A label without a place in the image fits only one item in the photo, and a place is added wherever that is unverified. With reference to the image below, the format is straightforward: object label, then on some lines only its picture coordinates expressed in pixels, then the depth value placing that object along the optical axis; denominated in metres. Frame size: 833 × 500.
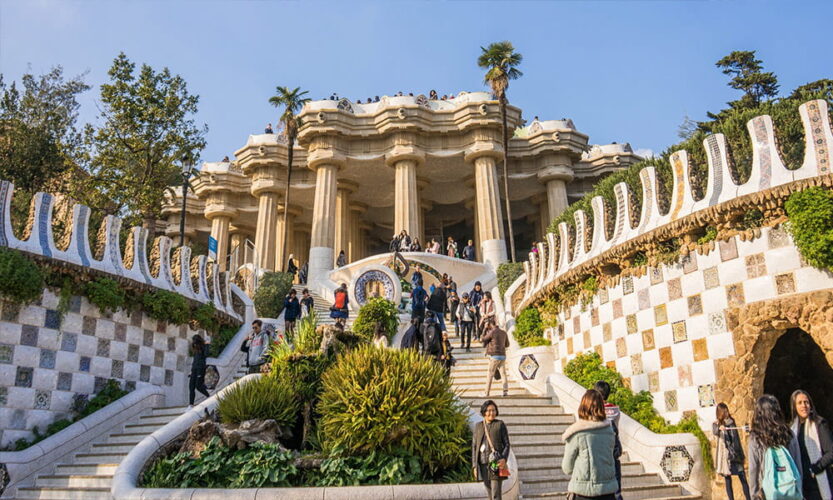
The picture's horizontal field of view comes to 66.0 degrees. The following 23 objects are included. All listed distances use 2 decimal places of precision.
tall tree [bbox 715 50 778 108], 28.17
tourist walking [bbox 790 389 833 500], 5.32
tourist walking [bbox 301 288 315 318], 18.85
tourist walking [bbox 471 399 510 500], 7.32
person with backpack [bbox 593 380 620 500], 6.99
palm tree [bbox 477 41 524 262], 30.48
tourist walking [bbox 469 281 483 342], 18.68
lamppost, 21.88
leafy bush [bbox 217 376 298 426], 9.87
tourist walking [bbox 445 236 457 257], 31.19
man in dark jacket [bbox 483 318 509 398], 12.59
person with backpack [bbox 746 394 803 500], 5.09
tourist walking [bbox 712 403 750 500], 8.46
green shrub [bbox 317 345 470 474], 9.00
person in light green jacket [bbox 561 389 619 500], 5.11
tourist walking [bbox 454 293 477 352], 17.23
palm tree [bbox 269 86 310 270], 35.12
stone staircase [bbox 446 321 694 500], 9.45
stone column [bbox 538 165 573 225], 36.94
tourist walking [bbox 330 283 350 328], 17.66
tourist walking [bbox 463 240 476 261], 31.05
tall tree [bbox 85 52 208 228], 24.62
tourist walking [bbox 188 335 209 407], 12.55
